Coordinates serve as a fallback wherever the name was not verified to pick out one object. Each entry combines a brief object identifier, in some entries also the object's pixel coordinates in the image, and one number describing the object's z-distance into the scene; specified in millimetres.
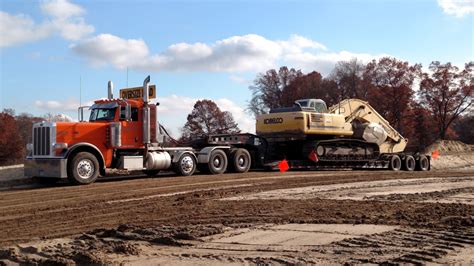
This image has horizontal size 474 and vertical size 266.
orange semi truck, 16609
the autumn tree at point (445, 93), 56844
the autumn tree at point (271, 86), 68938
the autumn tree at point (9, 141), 55000
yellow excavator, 22906
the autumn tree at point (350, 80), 61719
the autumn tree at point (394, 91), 57062
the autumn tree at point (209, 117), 61906
